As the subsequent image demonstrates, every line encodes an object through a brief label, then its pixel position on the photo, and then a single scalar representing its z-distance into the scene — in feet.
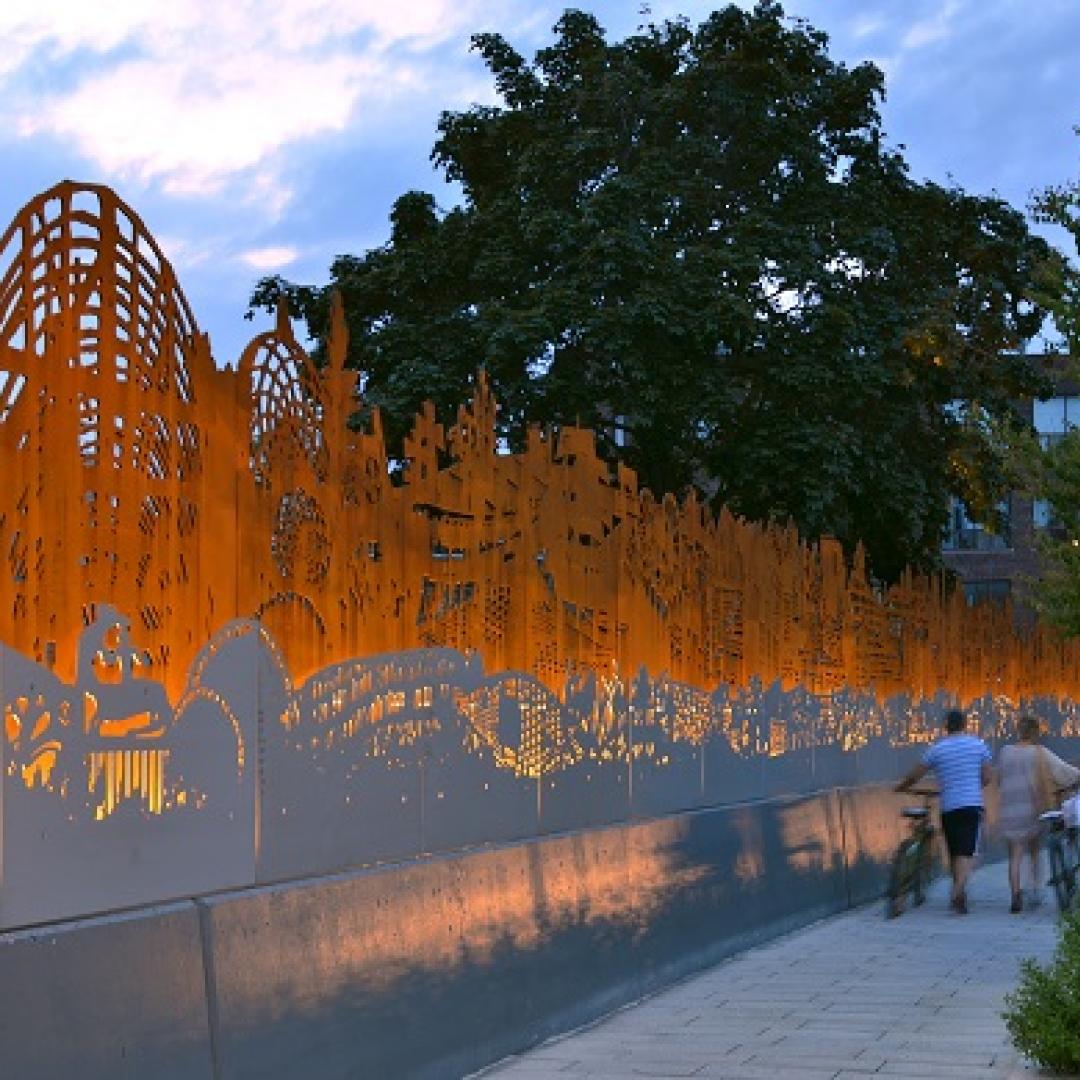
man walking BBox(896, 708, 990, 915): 57.06
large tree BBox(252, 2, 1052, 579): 102.32
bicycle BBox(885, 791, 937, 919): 55.98
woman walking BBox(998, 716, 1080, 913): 58.49
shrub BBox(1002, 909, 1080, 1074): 28.60
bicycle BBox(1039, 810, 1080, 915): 57.00
